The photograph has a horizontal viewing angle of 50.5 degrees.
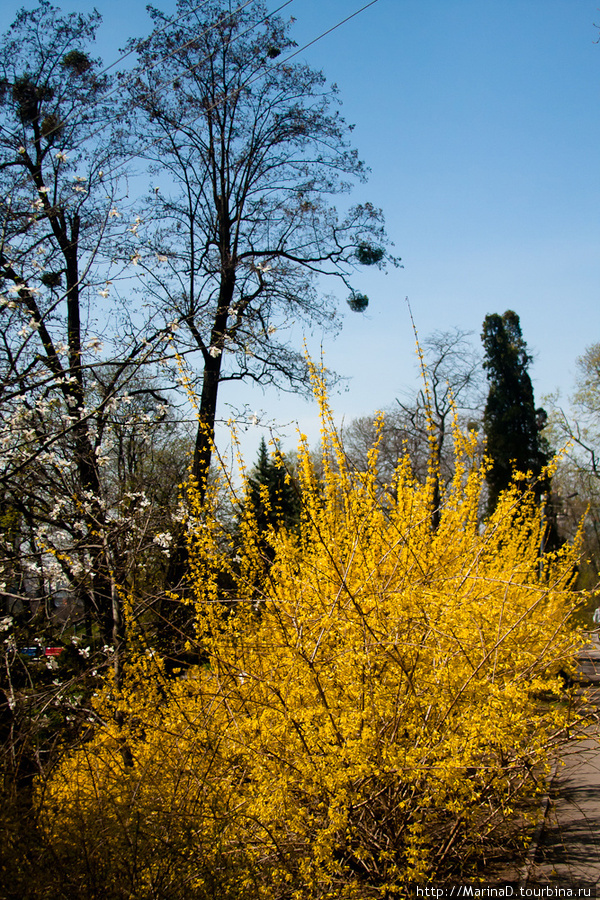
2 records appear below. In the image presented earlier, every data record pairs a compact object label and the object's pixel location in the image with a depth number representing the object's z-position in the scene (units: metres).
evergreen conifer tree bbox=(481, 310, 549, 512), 24.11
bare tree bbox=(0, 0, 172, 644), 4.81
